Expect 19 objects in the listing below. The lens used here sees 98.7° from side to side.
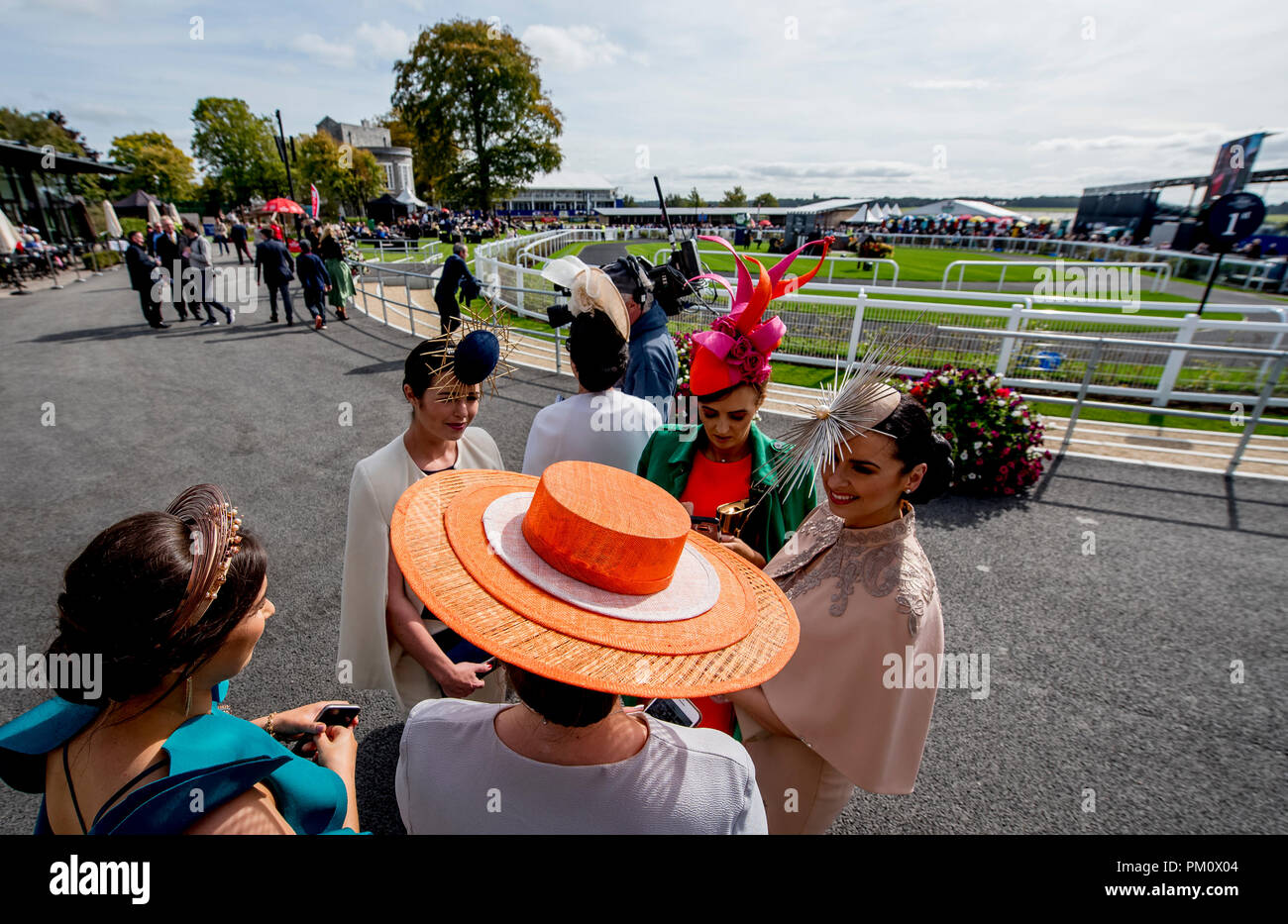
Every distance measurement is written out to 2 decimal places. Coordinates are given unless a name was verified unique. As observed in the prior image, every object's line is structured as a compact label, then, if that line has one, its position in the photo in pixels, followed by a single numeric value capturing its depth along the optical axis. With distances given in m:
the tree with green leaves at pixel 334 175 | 43.94
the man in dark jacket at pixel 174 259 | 11.85
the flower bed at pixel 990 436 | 5.86
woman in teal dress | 1.13
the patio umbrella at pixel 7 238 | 15.30
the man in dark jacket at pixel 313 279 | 12.11
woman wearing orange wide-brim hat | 1.16
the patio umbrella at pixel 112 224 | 22.55
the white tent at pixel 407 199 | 41.44
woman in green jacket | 2.46
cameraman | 4.16
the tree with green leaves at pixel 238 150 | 55.88
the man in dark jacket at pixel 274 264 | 11.76
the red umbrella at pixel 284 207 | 23.09
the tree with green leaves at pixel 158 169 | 53.84
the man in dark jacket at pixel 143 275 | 11.39
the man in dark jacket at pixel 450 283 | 9.05
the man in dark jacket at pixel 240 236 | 19.47
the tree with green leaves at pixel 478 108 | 38.25
